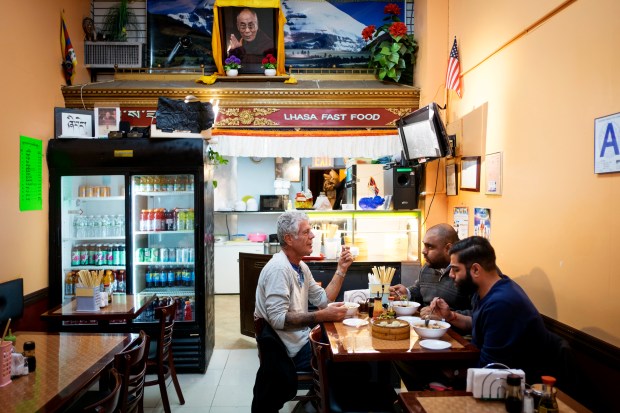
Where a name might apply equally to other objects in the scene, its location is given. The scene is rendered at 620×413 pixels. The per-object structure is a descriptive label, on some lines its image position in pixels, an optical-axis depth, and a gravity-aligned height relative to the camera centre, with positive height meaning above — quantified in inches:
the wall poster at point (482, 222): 179.0 -8.8
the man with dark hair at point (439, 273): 157.0 -25.0
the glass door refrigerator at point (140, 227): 207.8 -13.9
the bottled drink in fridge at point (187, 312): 220.5 -52.3
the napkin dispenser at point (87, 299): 166.1 -34.9
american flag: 207.3 +54.0
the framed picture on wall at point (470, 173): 187.9 +10.2
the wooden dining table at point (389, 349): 109.4 -35.0
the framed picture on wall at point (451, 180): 212.7 +8.4
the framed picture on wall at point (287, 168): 419.2 +25.3
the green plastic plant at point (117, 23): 272.8 +97.3
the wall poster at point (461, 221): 202.0 -9.6
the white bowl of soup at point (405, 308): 142.2 -32.2
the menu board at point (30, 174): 191.3 +8.9
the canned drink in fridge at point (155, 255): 222.6 -26.7
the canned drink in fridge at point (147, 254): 222.7 -26.2
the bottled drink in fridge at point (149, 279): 228.4 -38.5
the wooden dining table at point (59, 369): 90.7 -38.6
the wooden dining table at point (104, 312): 162.1 -39.2
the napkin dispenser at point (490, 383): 83.8 -31.8
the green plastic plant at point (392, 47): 252.4 +79.0
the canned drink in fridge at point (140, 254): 222.3 -26.3
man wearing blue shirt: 103.8 -27.3
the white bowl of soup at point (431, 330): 119.4 -32.5
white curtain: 250.2 +26.7
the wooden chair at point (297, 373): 125.9 -47.8
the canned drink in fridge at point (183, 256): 224.0 -27.2
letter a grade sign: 105.9 +12.4
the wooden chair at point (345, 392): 105.5 -48.9
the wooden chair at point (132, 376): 104.9 -41.4
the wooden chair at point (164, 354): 160.4 -53.8
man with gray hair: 123.2 -31.8
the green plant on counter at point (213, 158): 228.1 +18.8
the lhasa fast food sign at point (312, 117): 249.9 +41.5
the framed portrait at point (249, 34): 263.3 +88.8
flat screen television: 191.6 +26.6
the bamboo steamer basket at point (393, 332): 119.4 -32.9
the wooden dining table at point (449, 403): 81.3 -35.2
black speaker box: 235.3 +5.4
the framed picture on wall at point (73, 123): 214.5 +32.8
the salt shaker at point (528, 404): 77.5 -32.6
